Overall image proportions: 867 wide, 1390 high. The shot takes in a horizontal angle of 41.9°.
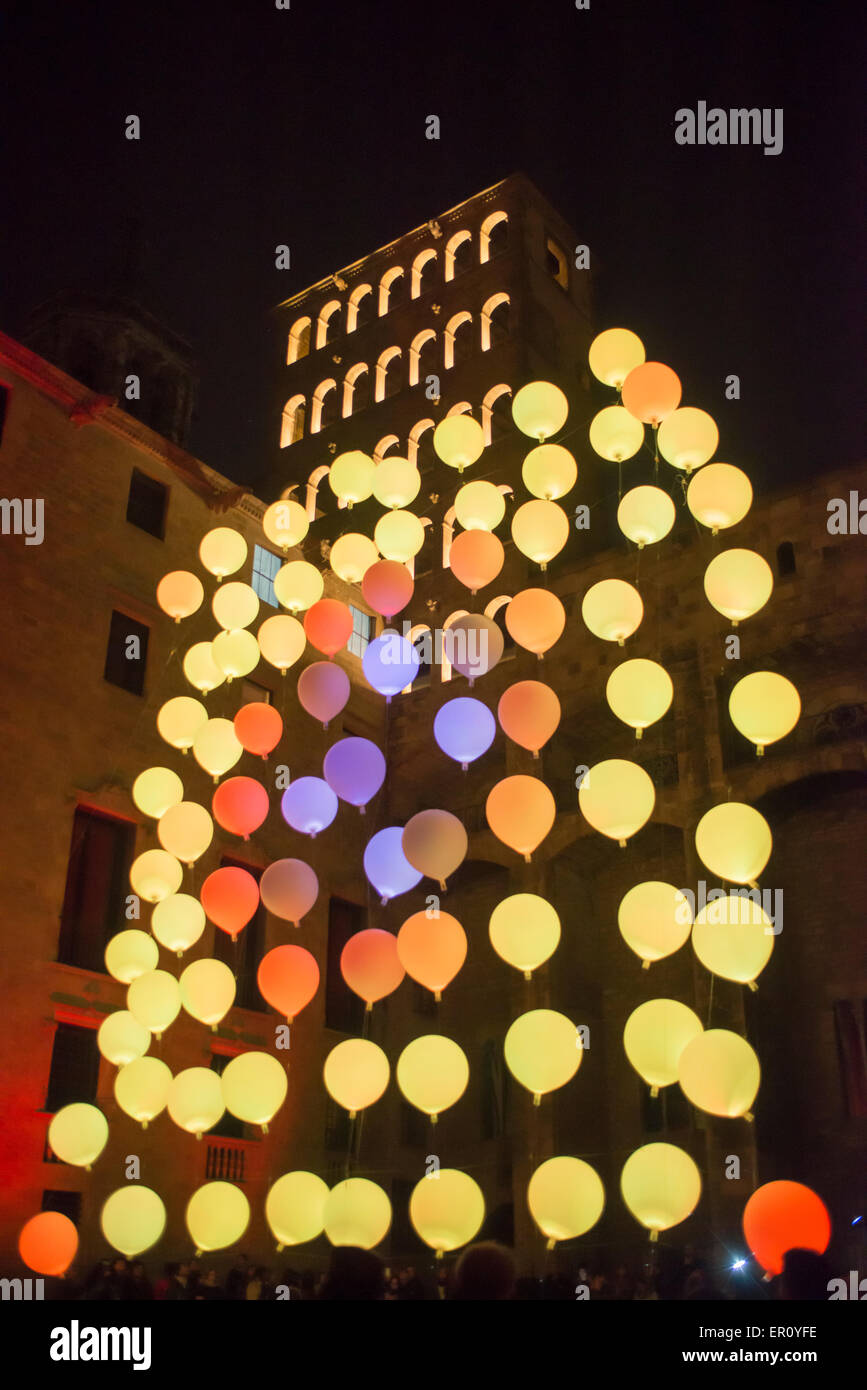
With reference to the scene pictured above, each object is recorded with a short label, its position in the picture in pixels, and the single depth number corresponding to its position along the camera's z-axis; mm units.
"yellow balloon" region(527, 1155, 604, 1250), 9250
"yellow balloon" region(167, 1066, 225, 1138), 11945
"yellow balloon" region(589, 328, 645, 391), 11734
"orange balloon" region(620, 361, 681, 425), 11266
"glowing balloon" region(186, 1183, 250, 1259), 11008
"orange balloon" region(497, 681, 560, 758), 11375
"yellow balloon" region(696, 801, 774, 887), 10023
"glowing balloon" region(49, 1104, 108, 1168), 11938
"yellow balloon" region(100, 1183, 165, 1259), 11234
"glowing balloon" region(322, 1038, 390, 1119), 10805
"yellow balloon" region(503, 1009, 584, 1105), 9820
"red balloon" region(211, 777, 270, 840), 13039
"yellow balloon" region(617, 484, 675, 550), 11156
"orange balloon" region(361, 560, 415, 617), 12430
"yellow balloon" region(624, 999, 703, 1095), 9672
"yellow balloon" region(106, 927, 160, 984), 12727
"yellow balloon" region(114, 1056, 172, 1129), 12156
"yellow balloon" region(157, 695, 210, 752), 13922
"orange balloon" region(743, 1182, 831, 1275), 8094
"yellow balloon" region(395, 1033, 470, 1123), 10156
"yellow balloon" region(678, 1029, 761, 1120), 9070
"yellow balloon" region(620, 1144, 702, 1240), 9102
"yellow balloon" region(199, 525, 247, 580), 13922
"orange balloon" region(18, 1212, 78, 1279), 11156
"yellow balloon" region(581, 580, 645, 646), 11109
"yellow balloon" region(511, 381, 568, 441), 11784
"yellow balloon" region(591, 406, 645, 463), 11430
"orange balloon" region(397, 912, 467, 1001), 10602
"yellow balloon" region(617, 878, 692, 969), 10141
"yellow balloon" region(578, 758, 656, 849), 10375
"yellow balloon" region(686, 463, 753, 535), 11047
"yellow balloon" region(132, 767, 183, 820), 13812
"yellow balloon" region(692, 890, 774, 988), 9586
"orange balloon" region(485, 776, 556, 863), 10828
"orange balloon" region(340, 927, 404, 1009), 11141
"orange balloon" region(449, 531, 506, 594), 12047
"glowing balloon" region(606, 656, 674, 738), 10969
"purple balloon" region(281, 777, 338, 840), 12164
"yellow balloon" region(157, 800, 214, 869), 12891
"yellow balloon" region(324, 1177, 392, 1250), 9664
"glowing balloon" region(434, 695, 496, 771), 11414
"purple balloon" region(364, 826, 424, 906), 11656
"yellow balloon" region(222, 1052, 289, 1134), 11406
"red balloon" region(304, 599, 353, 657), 12781
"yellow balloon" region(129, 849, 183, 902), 13023
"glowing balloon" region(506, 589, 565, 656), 11562
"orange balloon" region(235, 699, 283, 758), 12891
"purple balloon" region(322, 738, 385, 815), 12125
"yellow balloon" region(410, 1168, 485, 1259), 9367
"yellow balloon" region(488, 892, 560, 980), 10398
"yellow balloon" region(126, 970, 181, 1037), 12289
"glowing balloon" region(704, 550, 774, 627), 11031
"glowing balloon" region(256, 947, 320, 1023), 11609
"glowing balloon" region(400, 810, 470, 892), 11133
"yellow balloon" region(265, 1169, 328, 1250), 10484
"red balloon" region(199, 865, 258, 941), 12320
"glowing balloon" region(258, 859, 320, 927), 11992
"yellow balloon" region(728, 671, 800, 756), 10789
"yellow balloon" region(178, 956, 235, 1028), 12172
